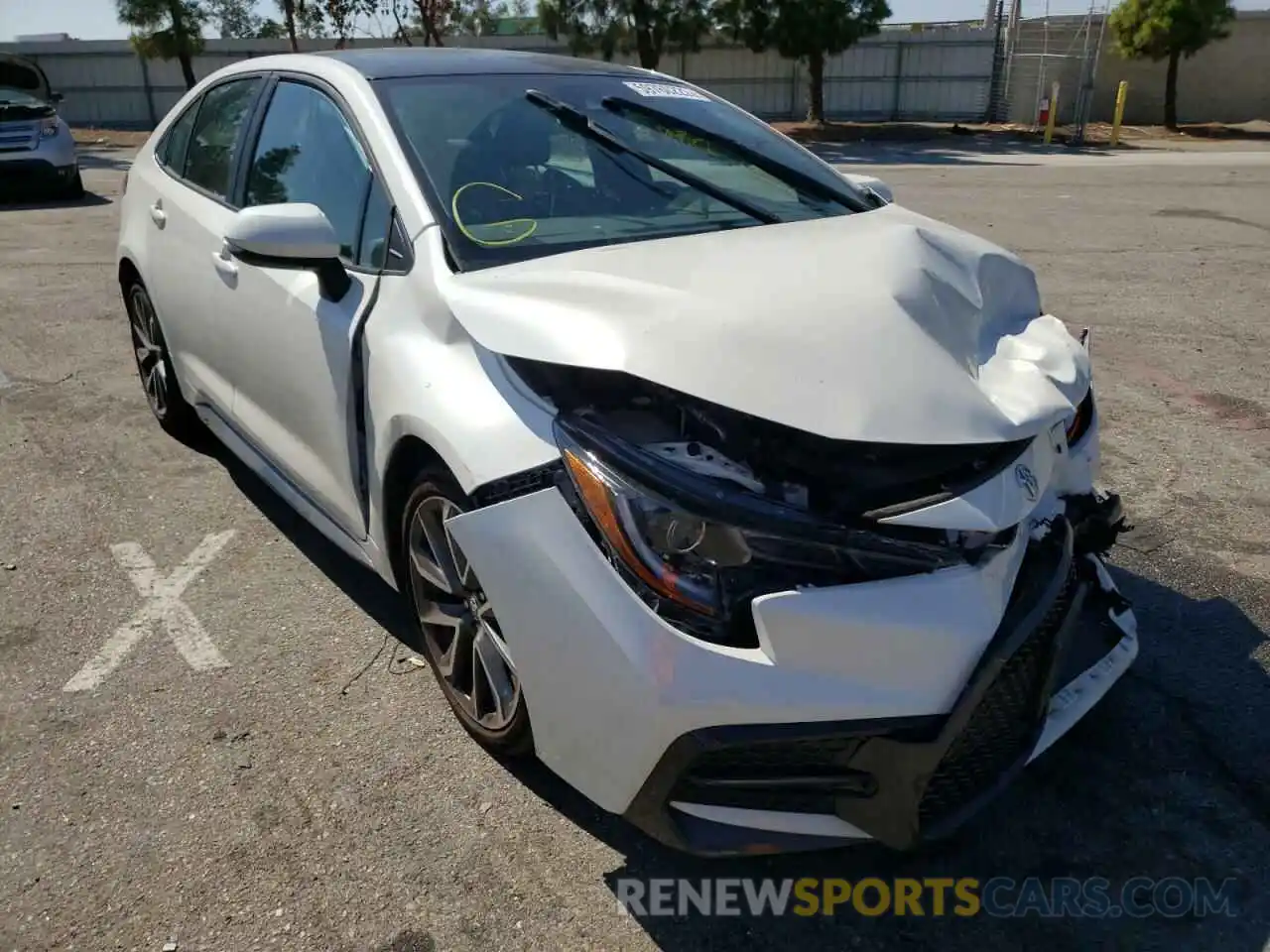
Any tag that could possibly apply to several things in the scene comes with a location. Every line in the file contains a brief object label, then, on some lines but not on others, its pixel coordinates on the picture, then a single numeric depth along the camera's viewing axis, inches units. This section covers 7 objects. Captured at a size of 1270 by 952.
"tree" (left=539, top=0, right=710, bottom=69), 1106.7
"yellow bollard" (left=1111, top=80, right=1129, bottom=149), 1015.6
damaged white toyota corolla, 79.5
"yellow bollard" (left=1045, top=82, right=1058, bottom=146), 1027.9
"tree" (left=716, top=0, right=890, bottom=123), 1061.1
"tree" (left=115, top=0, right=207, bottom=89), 1159.6
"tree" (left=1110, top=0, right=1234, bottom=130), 1170.0
